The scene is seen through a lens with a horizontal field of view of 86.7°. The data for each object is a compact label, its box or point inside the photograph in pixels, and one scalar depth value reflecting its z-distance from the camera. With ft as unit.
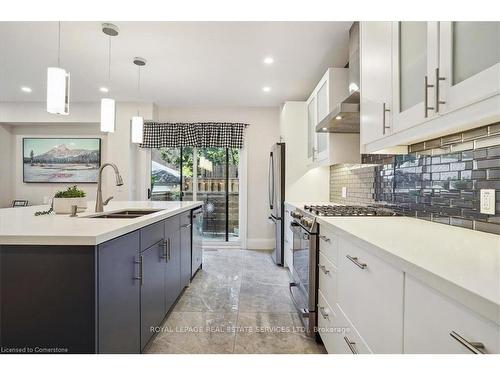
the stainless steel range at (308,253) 6.04
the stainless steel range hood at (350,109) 6.28
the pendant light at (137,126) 9.61
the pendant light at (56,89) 5.77
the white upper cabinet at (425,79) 2.83
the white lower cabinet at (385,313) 1.96
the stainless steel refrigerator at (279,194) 11.97
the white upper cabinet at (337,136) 8.55
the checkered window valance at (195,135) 15.14
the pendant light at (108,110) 7.72
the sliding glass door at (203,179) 16.06
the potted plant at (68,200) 6.00
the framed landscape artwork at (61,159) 16.24
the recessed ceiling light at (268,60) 9.63
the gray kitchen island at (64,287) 3.42
